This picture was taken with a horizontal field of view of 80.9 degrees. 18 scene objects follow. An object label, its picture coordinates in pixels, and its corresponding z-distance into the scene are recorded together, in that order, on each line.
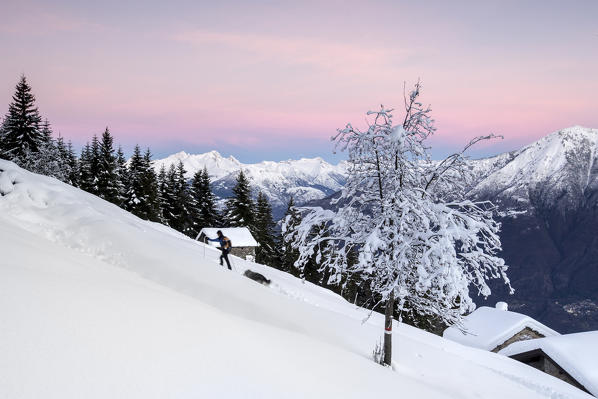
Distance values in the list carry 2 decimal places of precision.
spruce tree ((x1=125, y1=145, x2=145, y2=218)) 47.12
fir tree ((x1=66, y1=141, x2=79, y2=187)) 53.94
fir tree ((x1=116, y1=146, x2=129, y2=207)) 47.72
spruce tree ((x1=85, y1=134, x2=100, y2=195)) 46.72
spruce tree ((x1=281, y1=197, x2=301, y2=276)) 47.91
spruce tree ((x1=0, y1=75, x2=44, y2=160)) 38.09
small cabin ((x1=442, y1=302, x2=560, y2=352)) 28.62
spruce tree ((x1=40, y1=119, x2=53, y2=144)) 44.48
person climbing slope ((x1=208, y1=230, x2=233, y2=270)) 16.52
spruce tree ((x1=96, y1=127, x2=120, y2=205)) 46.44
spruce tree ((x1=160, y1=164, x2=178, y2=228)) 53.66
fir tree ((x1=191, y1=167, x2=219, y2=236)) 54.75
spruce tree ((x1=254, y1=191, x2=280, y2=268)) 51.49
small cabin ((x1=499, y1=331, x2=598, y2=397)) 21.67
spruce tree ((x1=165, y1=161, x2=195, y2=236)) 53.81
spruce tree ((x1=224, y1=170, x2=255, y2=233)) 50.62
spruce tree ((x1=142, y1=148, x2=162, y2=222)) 47.38
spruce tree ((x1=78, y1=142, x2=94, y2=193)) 47.98
